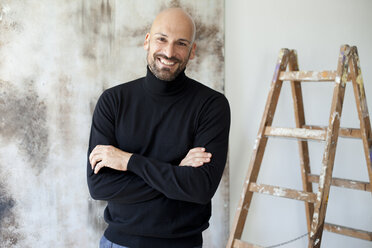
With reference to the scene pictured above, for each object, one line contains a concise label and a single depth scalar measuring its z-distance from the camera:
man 1.56
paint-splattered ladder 1.99
